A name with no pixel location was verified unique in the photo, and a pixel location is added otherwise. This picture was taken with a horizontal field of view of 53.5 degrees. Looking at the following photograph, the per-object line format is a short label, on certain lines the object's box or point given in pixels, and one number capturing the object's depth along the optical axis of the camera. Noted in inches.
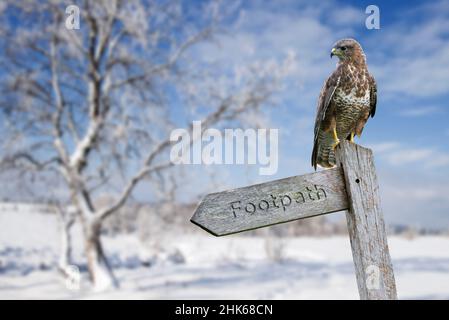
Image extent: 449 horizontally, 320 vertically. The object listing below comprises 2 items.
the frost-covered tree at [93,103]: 412.8
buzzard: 101.4
